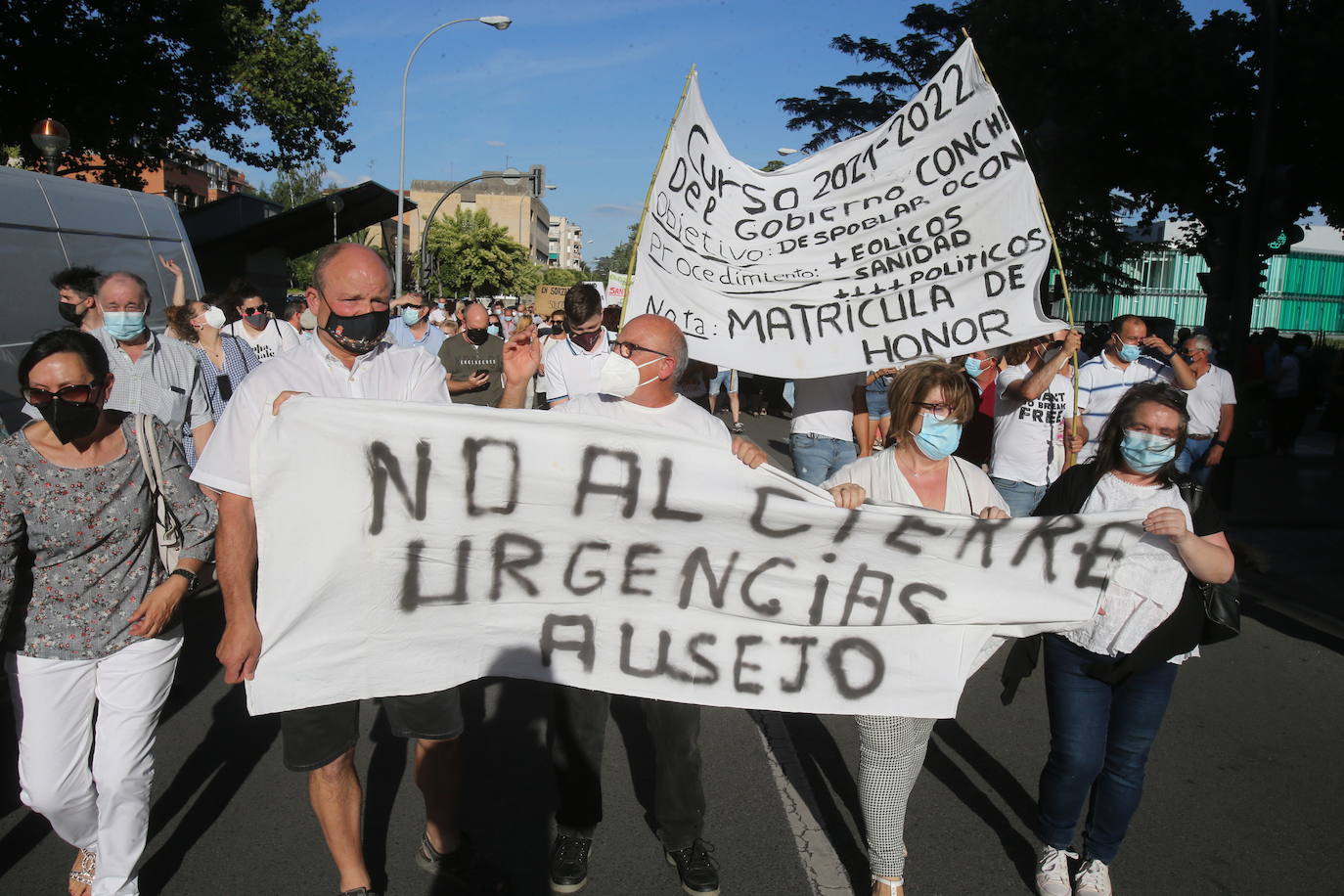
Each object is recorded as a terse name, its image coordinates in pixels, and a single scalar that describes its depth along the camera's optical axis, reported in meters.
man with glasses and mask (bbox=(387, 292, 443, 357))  9.94
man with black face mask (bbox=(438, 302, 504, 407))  8.11
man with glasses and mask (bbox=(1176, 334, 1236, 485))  7.45
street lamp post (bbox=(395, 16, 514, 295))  27.34
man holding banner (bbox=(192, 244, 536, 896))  2.81
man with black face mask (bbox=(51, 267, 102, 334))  5.45
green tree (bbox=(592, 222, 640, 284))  156.95
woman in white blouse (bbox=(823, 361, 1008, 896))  3.15
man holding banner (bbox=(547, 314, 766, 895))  3.18
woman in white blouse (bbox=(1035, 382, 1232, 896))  3.01
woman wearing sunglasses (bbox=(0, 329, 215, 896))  2.94
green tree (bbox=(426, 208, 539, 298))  63.75
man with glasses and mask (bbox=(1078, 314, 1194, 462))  6.43
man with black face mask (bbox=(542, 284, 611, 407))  5.40
